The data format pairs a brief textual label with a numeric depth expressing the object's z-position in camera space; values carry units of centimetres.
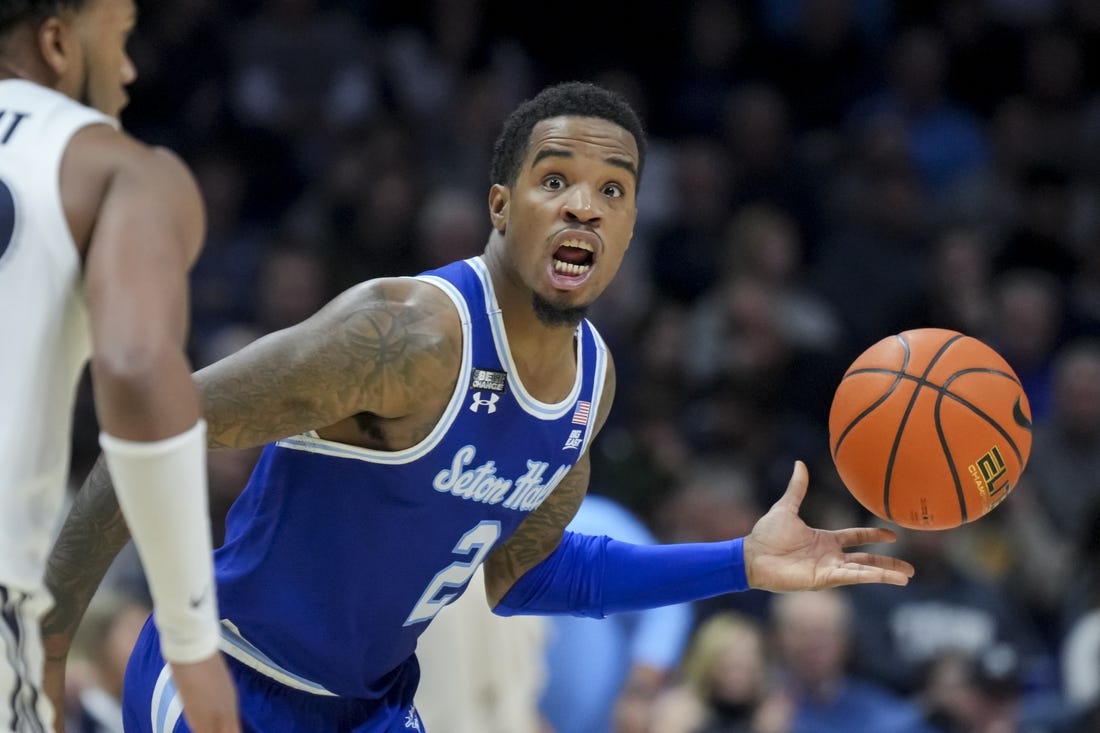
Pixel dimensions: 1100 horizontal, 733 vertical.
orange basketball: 798
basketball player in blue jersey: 658
